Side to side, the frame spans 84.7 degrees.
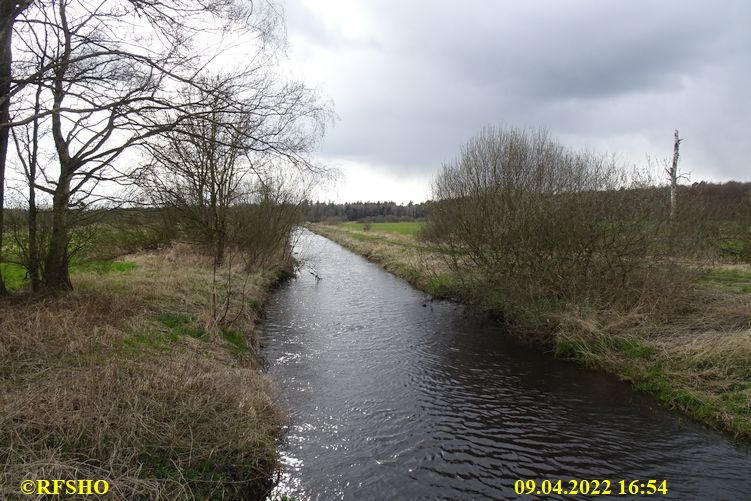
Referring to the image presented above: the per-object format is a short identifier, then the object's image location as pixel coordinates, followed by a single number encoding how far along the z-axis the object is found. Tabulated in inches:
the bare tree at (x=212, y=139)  251.1
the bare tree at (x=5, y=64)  237.5
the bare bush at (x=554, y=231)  434.3
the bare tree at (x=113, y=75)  231.5
